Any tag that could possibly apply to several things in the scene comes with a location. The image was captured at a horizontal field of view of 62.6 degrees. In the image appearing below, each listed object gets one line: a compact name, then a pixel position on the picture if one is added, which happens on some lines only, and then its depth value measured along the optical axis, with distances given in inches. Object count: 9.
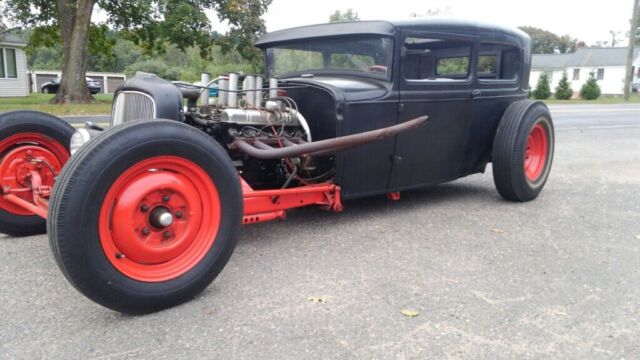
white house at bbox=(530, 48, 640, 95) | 2218.3
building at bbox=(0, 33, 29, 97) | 1011.9
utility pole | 1262.3
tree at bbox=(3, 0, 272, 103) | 713.0
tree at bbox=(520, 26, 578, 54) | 3348.9
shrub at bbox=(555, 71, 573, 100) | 1355.8
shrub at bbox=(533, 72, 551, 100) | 1348.4
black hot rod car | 99.5
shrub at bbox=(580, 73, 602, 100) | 1397.6
